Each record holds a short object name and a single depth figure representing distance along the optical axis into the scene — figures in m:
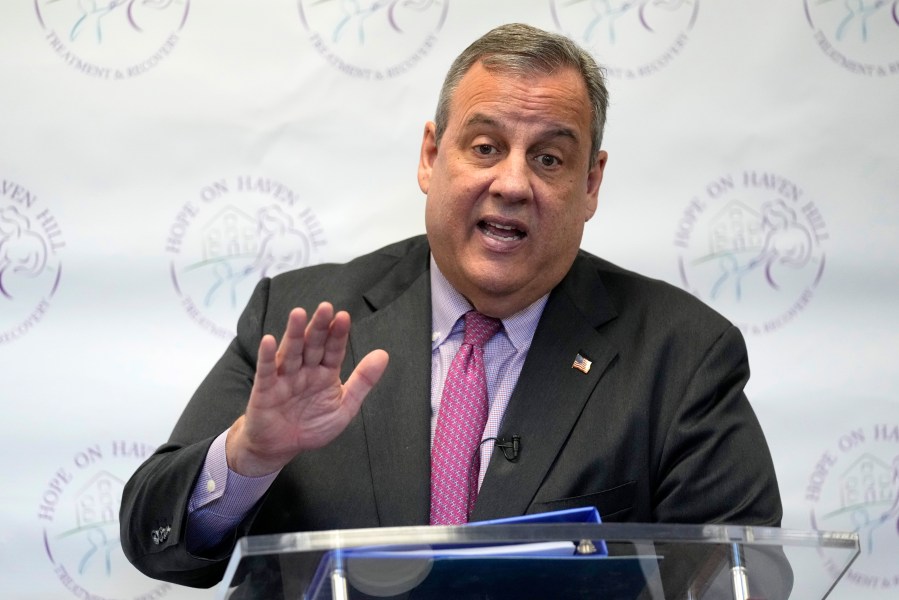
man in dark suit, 4.80
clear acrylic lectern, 4.41
